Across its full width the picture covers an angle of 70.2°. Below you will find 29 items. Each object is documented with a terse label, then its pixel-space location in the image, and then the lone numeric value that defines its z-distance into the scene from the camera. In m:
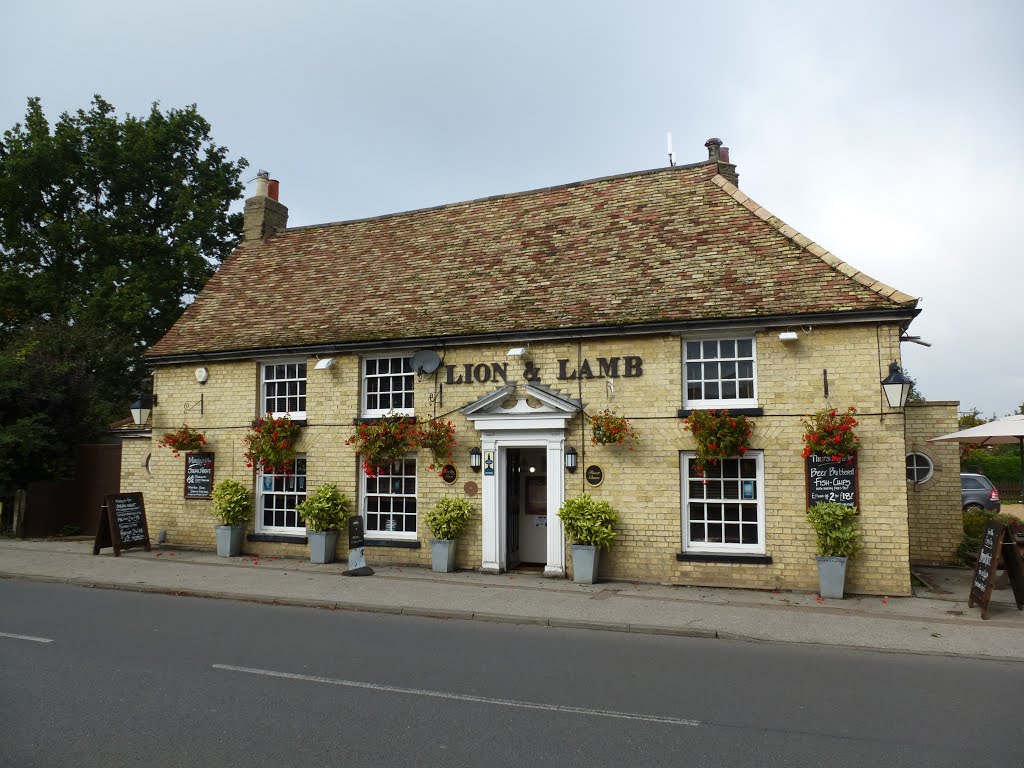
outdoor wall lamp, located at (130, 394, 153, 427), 16.66
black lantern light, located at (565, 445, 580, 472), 12.84
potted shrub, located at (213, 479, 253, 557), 15.34
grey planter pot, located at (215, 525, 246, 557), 15.38
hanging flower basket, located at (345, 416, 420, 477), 13.88
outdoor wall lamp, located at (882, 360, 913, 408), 10.82
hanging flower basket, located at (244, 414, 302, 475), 14.95
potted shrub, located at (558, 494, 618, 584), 12.20
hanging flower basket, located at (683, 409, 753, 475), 11.70
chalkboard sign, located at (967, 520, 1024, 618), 9.84
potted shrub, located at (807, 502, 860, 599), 11.00
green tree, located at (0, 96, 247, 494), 24.95
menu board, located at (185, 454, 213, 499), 16.12
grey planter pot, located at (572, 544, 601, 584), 12.23
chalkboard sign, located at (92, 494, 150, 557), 15.47
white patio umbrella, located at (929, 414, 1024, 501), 11.33
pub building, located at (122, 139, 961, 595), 11.74
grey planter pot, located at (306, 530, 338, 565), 14.43
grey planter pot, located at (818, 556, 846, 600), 10.99
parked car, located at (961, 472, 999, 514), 22.56
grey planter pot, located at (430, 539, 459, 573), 13.34
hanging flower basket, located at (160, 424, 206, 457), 15.76
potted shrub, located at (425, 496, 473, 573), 13.36
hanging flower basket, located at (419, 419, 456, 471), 13.64
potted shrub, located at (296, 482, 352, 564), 14.45
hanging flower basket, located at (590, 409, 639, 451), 12.32
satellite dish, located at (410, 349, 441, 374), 14.03
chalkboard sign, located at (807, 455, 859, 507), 11.37
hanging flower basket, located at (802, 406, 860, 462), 11.09
